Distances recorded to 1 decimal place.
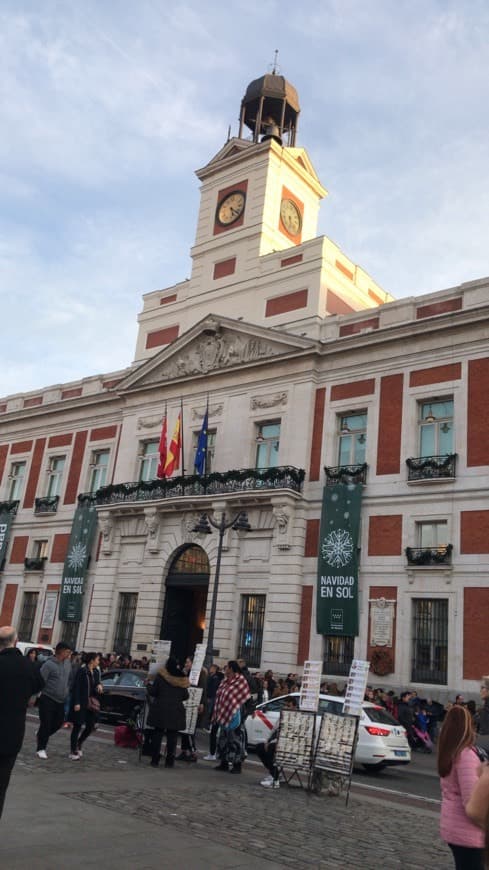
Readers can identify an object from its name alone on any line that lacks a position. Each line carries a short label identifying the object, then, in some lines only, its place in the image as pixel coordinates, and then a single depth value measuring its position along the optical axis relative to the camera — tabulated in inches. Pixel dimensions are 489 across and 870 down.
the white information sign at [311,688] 518.9
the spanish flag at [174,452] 1132.5
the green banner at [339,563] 931.3
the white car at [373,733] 542.0
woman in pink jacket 173.8
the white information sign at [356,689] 514.3
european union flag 1099.3
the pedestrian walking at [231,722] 475.8
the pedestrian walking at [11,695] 230.8
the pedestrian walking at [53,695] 444.5
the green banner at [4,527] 1411.2
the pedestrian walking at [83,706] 454.7
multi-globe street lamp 849.5
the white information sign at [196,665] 580.7
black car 677.3
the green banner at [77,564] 1243.2
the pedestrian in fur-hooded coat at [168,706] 456.8
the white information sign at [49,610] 1283.2
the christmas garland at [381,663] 881.5
